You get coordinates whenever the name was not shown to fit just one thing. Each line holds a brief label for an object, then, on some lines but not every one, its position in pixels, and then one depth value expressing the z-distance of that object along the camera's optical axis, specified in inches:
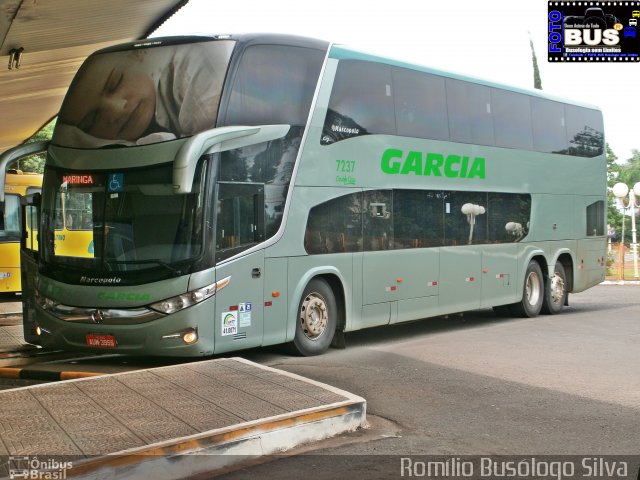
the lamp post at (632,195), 1369.3
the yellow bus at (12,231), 882.1
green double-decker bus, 420.5
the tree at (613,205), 2368.4
